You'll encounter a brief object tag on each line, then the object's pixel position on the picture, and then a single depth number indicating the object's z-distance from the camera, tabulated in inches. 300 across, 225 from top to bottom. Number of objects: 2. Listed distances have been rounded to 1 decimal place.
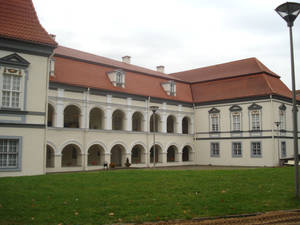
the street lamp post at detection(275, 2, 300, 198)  405.4
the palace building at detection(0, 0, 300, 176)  716.0
